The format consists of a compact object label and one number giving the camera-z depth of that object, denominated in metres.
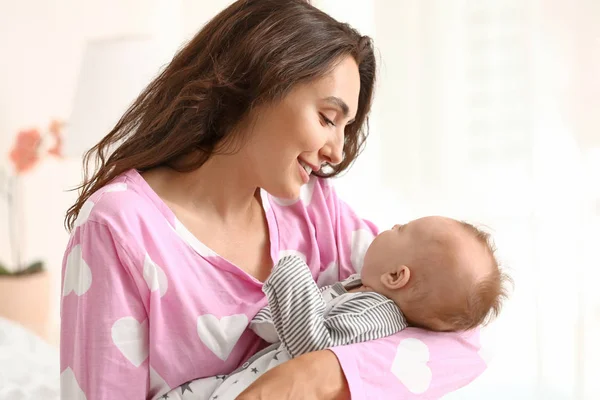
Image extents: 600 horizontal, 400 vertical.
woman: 1.48
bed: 1.96
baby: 1.49
